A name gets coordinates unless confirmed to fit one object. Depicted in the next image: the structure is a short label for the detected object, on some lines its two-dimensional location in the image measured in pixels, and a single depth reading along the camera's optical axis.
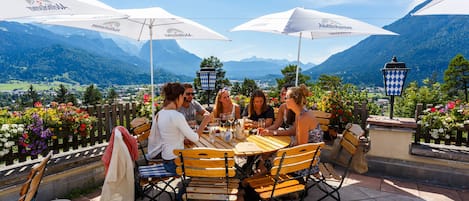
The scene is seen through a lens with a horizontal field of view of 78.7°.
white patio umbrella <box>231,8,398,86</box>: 3.41
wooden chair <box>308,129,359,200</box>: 2.98
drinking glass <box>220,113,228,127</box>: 3.50
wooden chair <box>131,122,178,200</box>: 2.77
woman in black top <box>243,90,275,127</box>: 4.14
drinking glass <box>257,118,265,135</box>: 3.57
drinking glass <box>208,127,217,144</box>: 3.28
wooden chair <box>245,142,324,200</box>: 2.44
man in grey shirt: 4.43
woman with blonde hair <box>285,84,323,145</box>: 2.96
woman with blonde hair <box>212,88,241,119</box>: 4.38
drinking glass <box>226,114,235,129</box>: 3.47
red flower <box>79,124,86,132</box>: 3.64
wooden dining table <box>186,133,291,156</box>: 2.79
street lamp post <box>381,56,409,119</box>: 3.89
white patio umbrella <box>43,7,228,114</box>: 4.17
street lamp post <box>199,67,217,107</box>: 6.46
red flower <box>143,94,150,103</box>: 4.99
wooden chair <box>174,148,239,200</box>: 2.32
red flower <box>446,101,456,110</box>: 3.85
